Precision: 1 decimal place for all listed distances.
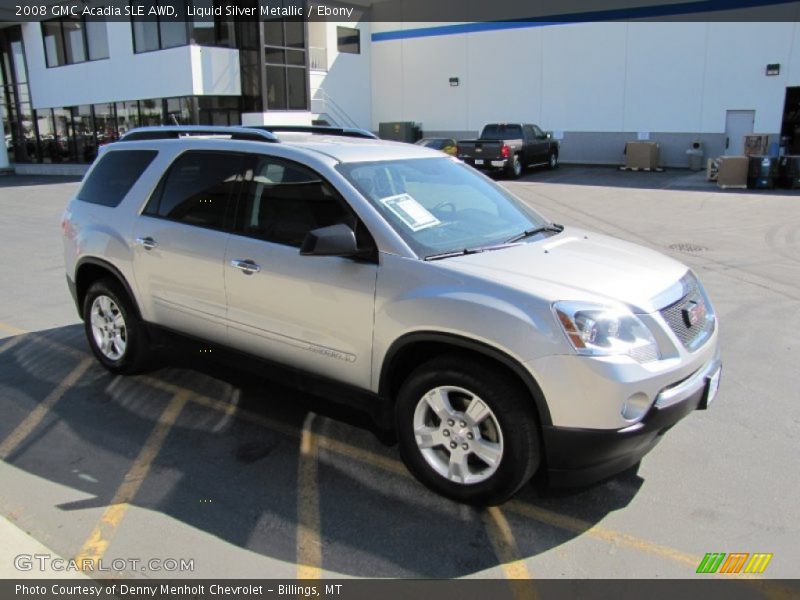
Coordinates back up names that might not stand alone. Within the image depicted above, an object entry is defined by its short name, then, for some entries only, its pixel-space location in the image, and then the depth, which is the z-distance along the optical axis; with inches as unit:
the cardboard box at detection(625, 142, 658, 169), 963.3
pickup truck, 852.6
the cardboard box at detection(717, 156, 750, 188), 740.0
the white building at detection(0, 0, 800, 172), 928.3
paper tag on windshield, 142.4
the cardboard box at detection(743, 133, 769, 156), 827.4
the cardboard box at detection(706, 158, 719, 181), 802.2
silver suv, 116.3
